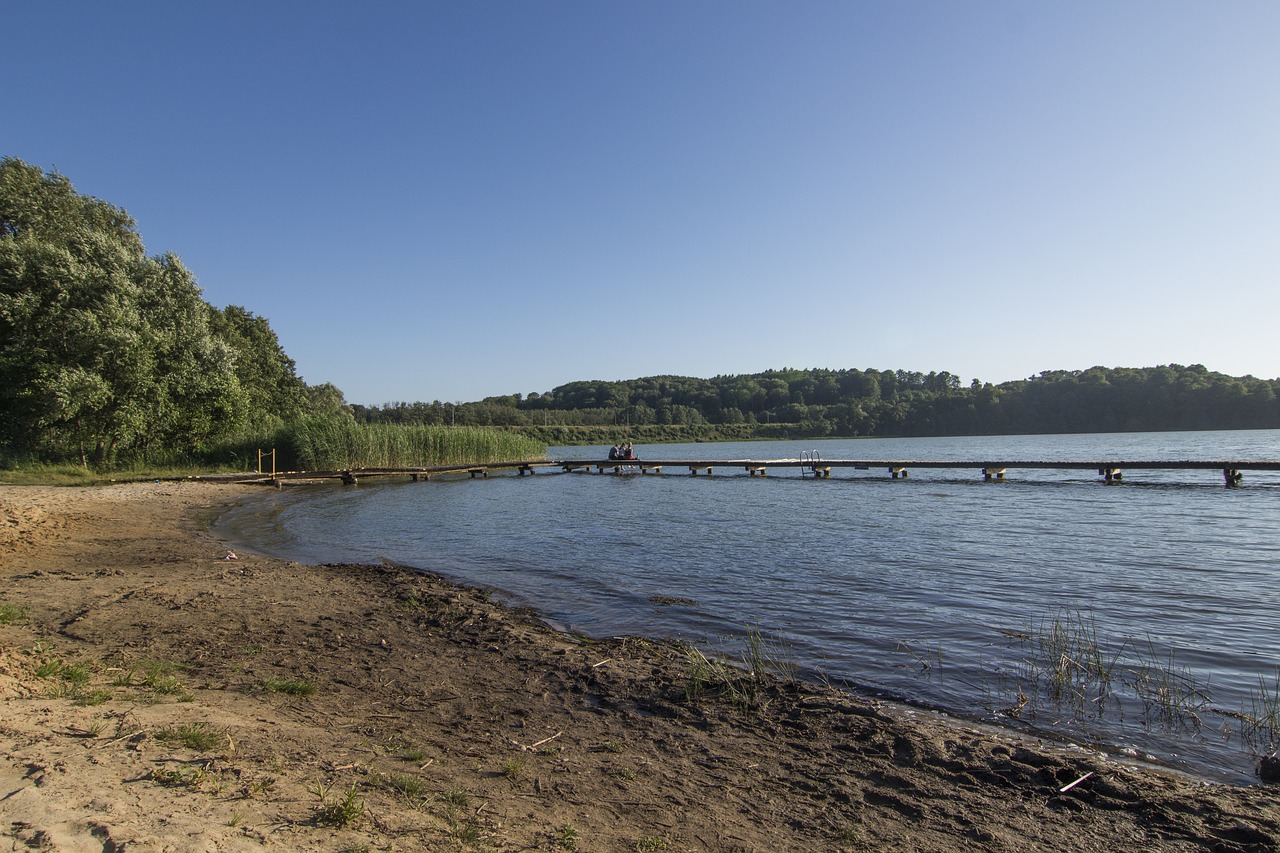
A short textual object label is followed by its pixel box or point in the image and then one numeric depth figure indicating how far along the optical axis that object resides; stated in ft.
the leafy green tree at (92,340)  87.97
